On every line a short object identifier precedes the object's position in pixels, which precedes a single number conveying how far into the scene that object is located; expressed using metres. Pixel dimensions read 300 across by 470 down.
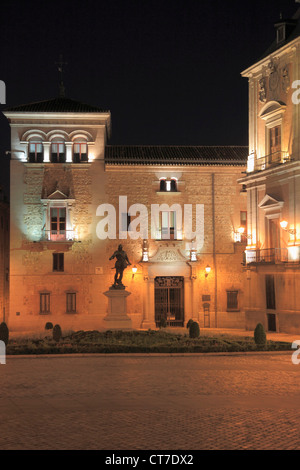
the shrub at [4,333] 26.81
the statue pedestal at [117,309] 31.75
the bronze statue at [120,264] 32.62
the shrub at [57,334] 26.98
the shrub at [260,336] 25.53
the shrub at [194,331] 28.28
